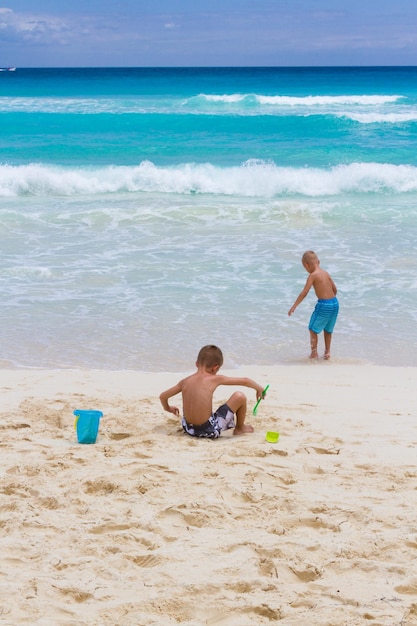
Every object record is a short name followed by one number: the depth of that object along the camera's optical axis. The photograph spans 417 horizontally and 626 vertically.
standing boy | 15.52
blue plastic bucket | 10.11
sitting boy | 10.71
